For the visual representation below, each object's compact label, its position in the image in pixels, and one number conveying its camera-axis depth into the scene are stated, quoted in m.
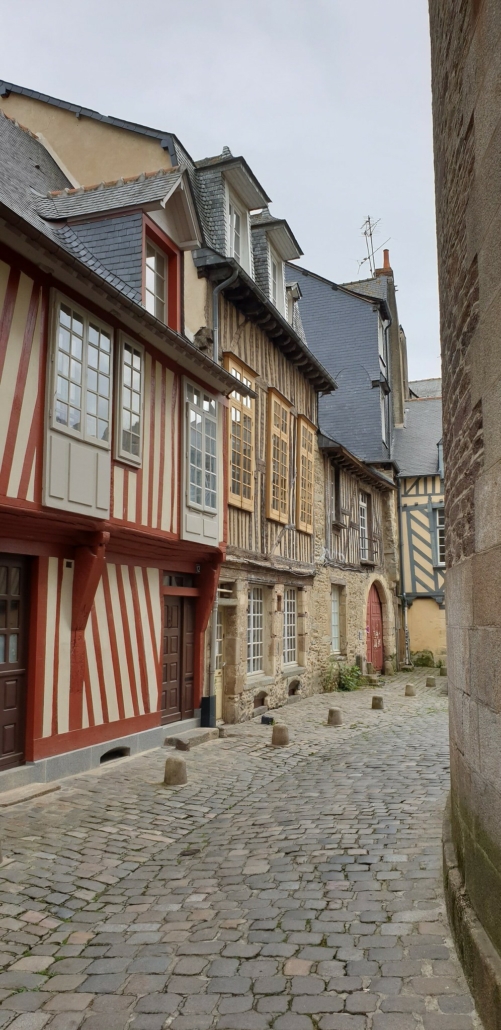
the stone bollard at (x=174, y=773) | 6.52
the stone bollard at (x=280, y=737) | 8.46
